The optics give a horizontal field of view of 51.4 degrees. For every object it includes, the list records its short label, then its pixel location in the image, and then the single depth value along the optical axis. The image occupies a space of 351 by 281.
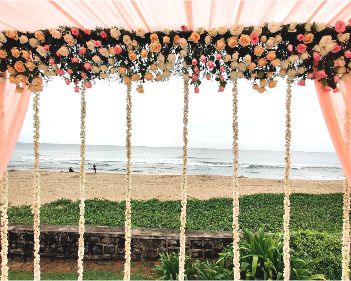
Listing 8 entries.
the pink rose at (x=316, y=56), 2.47
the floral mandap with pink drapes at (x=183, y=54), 2.41
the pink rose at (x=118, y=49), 2.58
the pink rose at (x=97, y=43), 2.58
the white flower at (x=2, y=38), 2.60
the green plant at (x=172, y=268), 4.29
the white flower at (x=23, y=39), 2.59
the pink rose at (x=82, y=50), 2.61
